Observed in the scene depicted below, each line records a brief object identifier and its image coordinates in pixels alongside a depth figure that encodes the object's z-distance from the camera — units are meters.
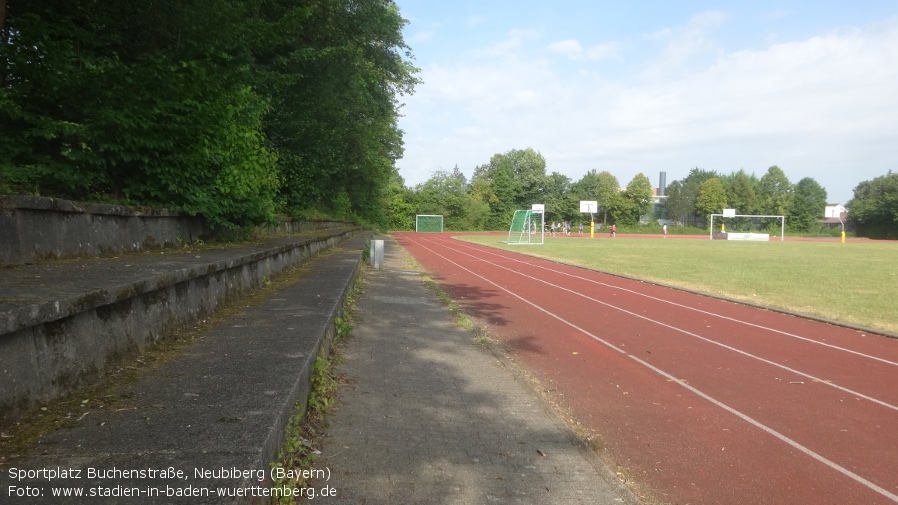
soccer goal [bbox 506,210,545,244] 50.04
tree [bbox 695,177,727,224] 102.19
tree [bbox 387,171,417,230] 80.31
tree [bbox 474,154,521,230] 90.19
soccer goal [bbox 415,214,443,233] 79.06
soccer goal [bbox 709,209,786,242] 83.06
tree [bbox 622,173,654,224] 94.75
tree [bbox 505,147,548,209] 95.06
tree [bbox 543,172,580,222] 94.38
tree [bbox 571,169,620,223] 95.06
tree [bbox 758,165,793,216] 98.44
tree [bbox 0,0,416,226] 5.24
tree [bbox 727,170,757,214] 101.94
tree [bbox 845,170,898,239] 71.62
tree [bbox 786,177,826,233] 90.57
